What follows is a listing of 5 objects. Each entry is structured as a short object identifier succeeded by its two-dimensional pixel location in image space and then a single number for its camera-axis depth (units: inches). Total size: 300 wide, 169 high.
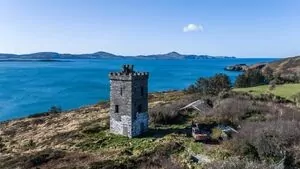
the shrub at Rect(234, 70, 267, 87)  2928.2
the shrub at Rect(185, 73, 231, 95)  2501.7
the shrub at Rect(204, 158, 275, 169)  584.9
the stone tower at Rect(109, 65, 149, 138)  1216.2
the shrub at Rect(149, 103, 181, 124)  1393.9
